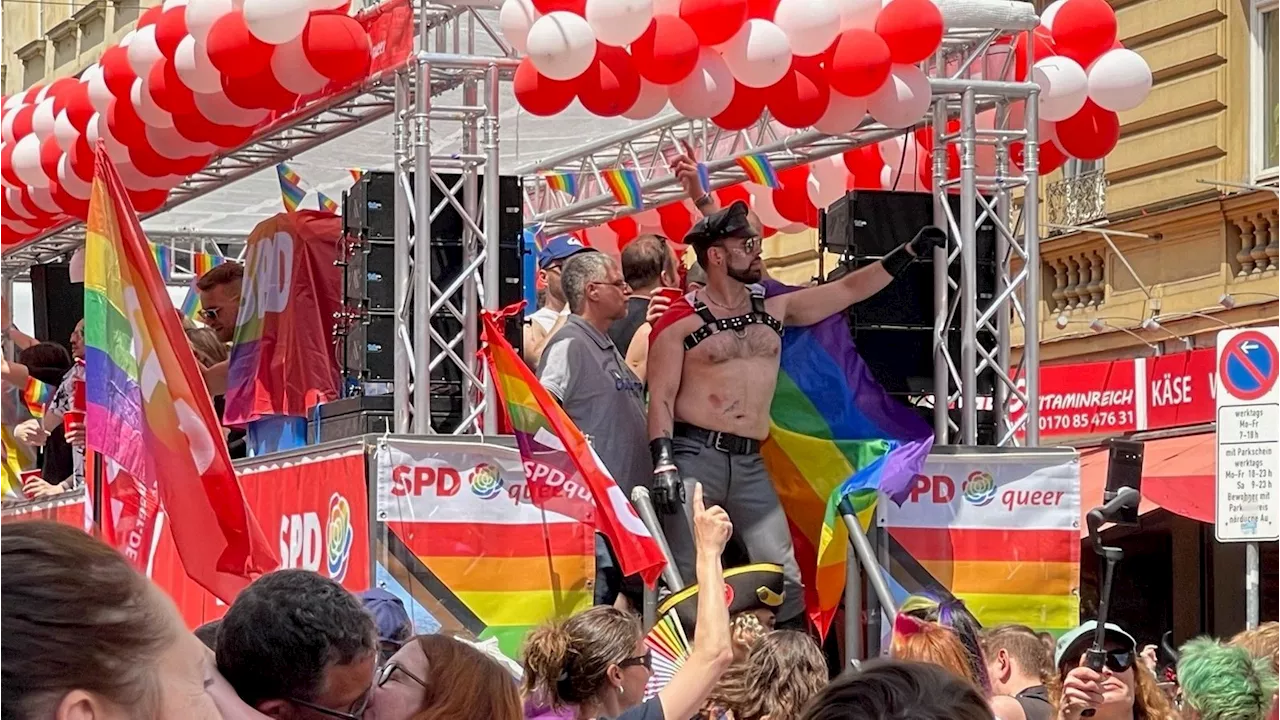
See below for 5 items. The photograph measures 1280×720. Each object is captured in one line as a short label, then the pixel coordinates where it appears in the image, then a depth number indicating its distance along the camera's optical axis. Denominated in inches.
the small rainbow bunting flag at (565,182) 592.4
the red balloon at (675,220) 588.1
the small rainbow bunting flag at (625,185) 553.0
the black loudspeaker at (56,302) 607.2
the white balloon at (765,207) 554.3
